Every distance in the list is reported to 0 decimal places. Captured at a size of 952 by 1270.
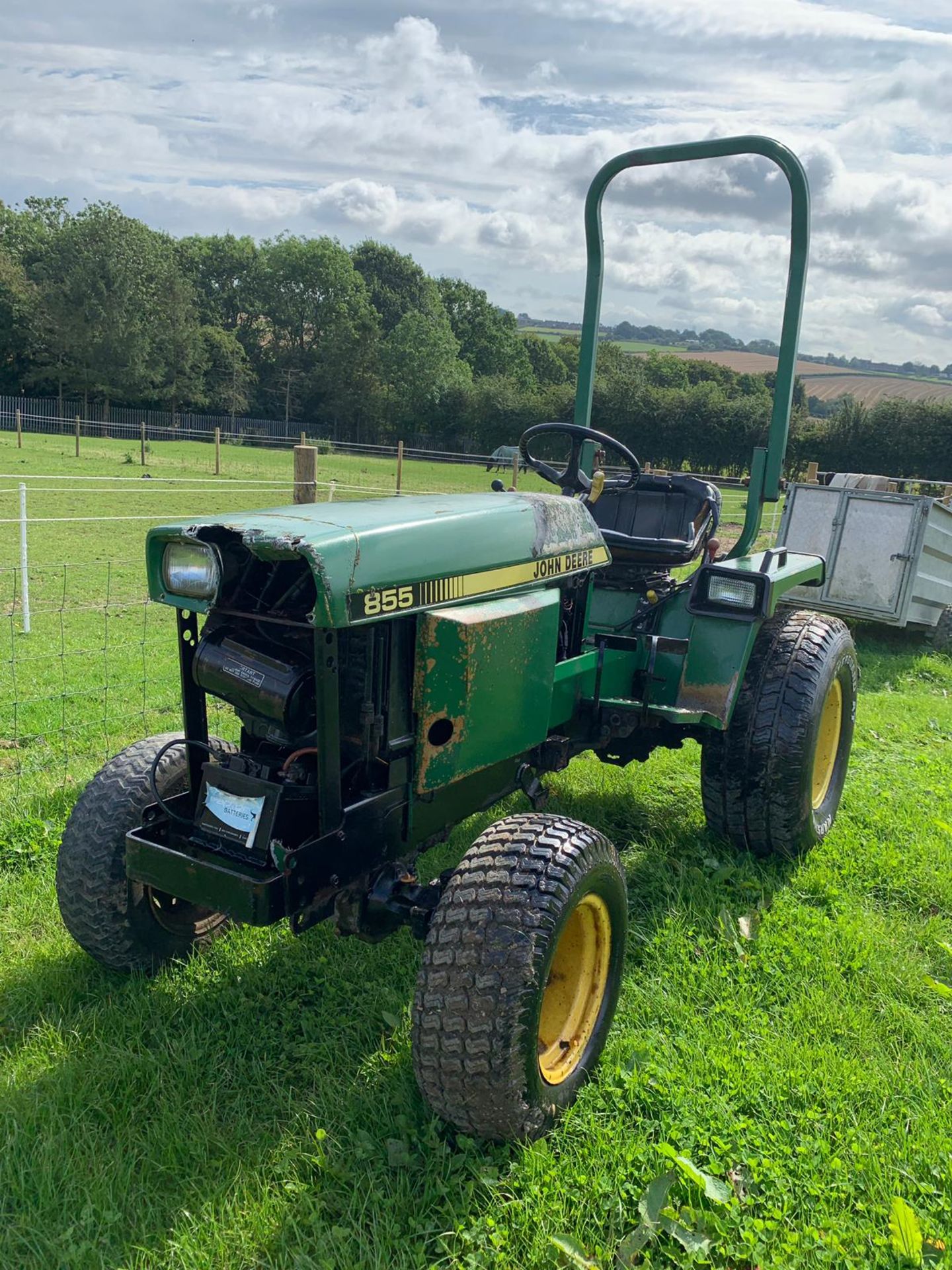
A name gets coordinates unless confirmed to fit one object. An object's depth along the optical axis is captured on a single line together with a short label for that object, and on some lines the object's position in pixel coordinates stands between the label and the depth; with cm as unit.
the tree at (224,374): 4734
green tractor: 215
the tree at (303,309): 5041
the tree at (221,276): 5306
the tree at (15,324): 4053
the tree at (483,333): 5775
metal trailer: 731
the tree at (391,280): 5806
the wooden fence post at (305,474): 596
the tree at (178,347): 4400
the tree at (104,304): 4097
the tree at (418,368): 4691
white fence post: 621
